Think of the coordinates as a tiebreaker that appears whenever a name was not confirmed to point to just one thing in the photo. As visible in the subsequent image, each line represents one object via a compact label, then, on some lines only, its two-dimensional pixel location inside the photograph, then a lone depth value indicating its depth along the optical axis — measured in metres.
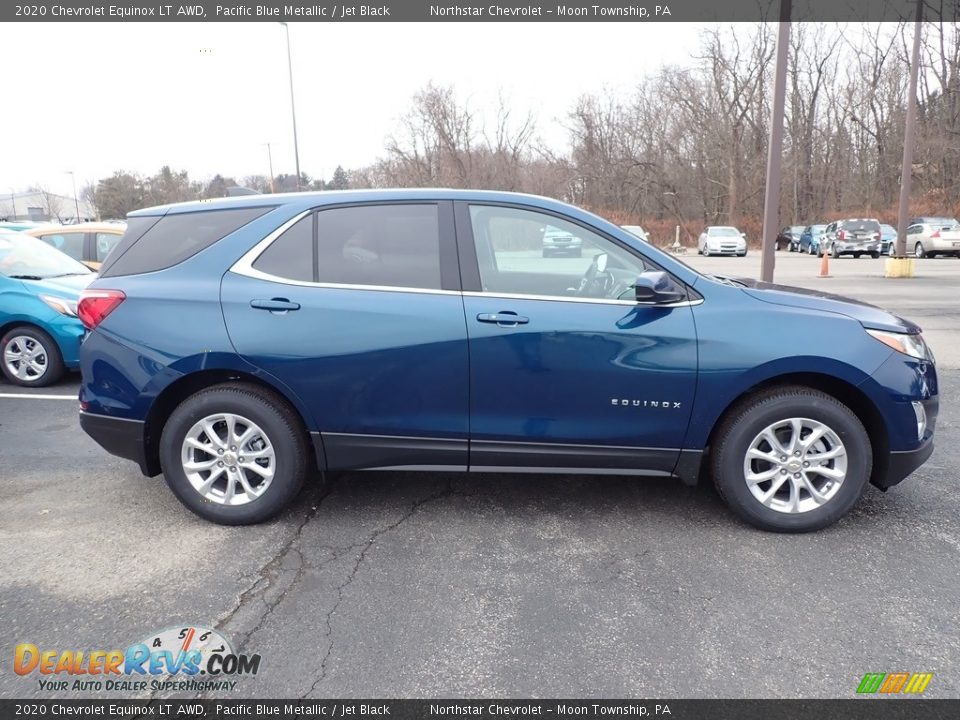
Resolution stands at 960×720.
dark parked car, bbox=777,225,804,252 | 36.19
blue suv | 3.33
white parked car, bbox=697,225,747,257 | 30.83
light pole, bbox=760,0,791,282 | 8.56
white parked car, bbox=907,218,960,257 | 25.03
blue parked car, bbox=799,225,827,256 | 31.19
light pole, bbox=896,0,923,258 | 16.25
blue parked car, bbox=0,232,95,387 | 6.79
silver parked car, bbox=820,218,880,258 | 26.95
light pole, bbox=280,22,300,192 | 17.27
